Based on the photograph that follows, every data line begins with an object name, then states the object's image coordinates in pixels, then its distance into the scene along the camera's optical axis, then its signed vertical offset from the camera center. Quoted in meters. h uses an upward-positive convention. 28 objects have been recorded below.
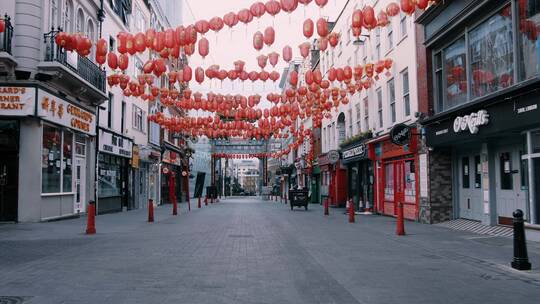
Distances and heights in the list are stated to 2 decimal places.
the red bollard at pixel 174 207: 24.77 -1.07
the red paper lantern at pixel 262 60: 16.75 +4.06
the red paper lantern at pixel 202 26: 13.26 +4.11
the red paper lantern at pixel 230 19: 13.15 +4.25
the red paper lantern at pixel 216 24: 13.23 +4.17
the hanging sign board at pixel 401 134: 18.20 +1.73
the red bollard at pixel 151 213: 19.40 -1.05
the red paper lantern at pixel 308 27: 14.23 +4.35
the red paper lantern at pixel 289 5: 12.02 +4.22
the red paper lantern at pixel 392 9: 14.88 +5.09
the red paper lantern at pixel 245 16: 12.97 +4.28
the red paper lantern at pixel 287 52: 16.52 +4.24
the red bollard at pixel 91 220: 14.15 -0.96
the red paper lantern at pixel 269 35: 14.40 +4.19
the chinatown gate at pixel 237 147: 62.22 +4.70
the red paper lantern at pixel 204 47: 14.88 +4.01
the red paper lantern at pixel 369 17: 13.09 +4.27
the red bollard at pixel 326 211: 24.28 -1.29
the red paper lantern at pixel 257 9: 12.77 +4.38
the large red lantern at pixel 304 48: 16.09 +4.27
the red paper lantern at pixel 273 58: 16.73 +4.13
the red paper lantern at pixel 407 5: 12.21 +4.24
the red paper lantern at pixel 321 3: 11.85 +4.20
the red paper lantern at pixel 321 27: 14.23 +4.37
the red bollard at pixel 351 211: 19.25 -1.04
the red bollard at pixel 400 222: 14.27 -1.10
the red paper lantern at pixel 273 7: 12.59 +4.36
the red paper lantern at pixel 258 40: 14.55 +4.09
